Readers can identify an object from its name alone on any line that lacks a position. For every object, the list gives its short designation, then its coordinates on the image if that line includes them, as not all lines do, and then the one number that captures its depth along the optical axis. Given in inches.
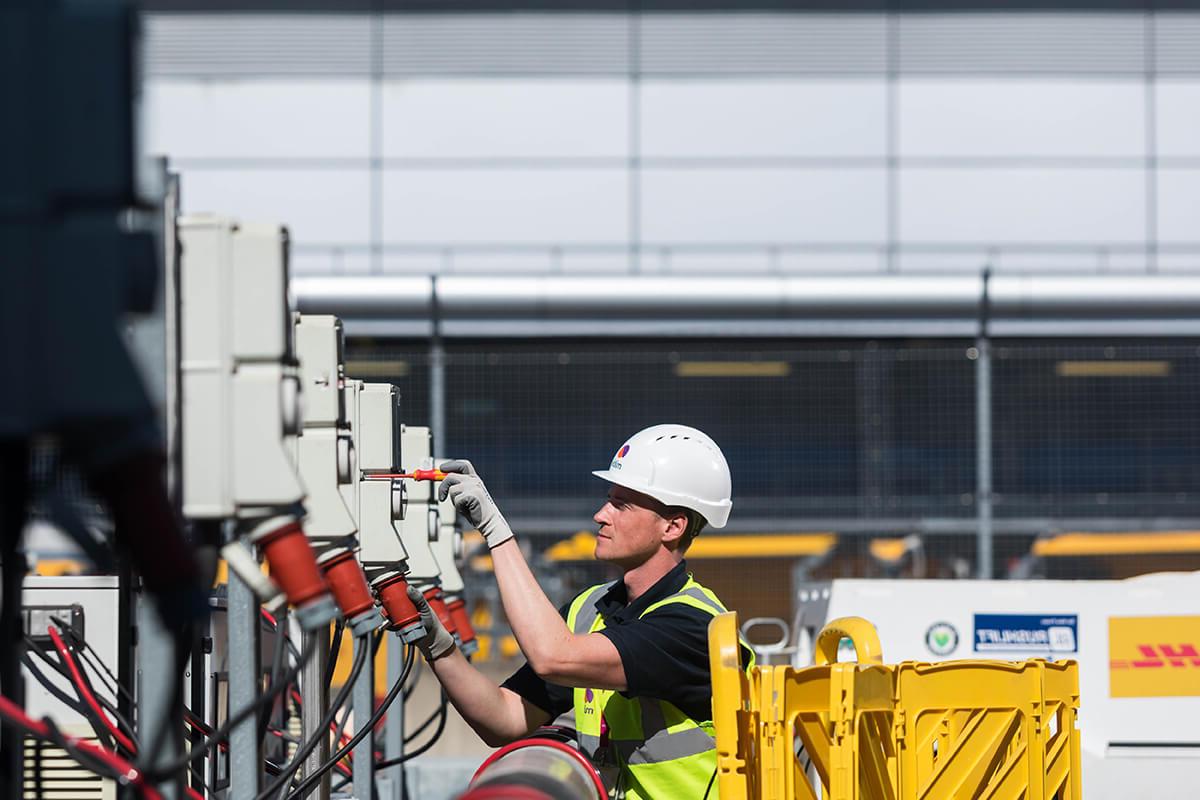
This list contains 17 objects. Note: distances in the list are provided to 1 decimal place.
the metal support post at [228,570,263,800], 260.4
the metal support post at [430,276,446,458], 918.4
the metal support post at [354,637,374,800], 438.0
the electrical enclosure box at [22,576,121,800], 373.4
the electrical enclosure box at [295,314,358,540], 276.7
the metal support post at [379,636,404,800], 589.0
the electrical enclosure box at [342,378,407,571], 379.2
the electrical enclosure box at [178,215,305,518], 190.9
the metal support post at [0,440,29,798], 146.8
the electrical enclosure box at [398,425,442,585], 477.1
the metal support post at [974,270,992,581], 939.3
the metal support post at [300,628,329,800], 362.3
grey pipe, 1154.0
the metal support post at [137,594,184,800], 163.2
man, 290.7
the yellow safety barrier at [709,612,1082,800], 308.3
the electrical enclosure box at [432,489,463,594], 570.9
